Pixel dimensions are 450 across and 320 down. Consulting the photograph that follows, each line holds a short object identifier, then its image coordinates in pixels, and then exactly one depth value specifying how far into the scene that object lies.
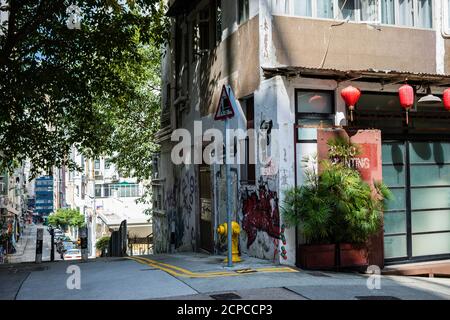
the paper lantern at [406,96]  9.02
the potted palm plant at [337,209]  8.32
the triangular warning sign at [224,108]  7.83
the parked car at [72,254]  40.74
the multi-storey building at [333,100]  8.94
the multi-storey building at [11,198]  43.00
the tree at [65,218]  71.44
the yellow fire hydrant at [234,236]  8.83
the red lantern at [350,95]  8.73
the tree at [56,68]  11.88
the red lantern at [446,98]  9.36
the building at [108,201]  39.17
